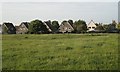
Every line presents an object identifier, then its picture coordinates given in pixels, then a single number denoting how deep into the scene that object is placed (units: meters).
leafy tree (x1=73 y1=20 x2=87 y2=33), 84.35
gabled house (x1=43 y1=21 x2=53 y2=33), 100.92
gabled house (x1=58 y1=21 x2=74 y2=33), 93.31
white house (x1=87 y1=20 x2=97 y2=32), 105.34
